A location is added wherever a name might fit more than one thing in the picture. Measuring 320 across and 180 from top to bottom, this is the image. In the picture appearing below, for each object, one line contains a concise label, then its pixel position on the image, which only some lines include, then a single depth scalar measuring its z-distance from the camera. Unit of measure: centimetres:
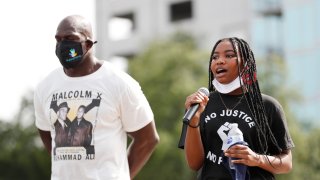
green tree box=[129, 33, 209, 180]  3030
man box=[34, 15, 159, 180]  623
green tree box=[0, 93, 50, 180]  3644
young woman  543
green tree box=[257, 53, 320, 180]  2698
